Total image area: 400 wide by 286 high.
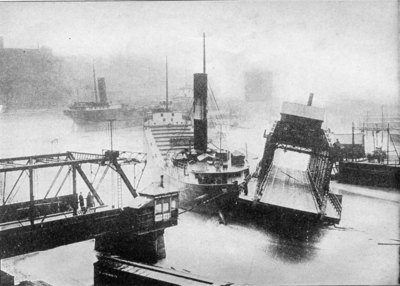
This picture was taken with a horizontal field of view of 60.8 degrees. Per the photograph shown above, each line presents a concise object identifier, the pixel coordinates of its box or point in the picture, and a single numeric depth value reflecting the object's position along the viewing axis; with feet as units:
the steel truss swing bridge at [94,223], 44.60
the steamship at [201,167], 83.66
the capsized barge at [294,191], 67.31
